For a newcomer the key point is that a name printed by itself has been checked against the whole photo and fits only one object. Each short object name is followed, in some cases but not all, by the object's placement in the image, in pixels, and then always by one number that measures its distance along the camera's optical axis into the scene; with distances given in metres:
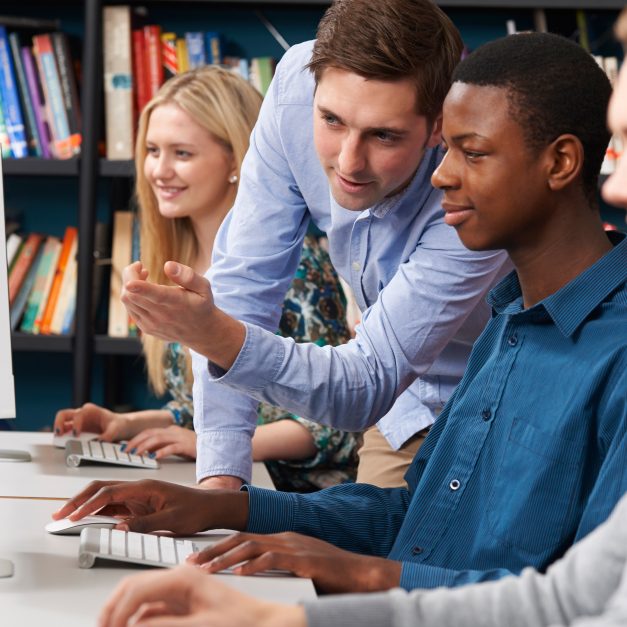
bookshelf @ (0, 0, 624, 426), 3.63
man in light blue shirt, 2.67
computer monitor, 2.25
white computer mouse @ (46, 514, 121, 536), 2.26
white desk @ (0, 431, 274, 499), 2.68
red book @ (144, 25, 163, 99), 3.65
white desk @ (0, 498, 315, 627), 1.76
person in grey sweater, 1.34
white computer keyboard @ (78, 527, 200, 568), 2.00
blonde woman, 3.07
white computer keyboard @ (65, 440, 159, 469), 2.83
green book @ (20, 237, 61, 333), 3.68
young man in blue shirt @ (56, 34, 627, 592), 2.03
